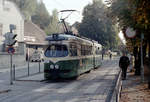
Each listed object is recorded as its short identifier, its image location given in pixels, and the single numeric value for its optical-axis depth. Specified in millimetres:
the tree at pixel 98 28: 68625
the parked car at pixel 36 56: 49572
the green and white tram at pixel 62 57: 16219
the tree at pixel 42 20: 102650
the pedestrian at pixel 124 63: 17306
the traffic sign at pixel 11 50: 16459
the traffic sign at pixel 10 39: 16375
